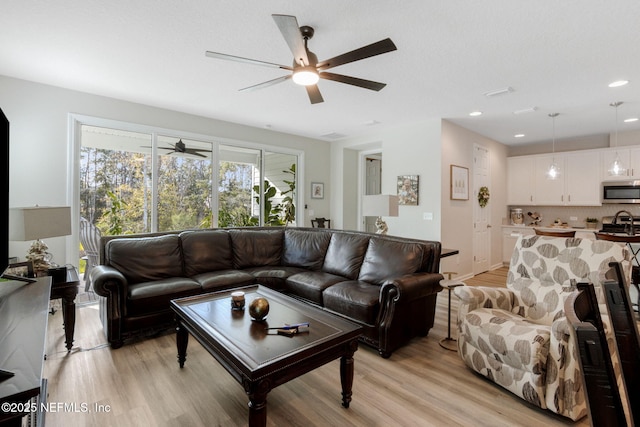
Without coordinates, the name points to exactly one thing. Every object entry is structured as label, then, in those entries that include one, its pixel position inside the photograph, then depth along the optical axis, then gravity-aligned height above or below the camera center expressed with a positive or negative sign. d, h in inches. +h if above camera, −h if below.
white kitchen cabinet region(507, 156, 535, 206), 256.2 +26.8
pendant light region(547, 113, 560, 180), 180.5 +28.2
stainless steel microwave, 208.1 +14.1
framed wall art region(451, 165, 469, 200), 198.7 +19.7
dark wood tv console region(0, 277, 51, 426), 38.5 -22.6
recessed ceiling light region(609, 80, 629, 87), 129.9 +57.1
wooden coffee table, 60.2 -31.3
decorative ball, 81.0 -27.1
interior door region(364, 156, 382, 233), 274.8 +30.7
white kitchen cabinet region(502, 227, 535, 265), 257.5 -26.5
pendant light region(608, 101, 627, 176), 158.9 +26.9
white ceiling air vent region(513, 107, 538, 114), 167.9 +58.4
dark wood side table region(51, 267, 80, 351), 99.8 -30.6
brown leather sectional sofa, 106.1 -28.5
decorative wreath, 229.9 +11.6
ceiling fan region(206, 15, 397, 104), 75.8 +44.1
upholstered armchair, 72.1 -32.2
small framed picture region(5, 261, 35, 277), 96.3 -19.4
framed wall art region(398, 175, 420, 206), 202.2 +15.3
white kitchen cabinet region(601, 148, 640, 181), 207.3 +35.9
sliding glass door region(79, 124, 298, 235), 161.6 +18.5
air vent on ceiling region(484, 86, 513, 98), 140.7 +58.3
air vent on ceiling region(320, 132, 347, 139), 243.1 +63.4
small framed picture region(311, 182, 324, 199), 257.1 +18.4
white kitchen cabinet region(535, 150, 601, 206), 225.6 +24.0
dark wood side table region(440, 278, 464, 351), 105.2 -50.2
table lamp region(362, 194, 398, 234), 151.4 +2.5
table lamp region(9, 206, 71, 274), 97.6 -5.3
